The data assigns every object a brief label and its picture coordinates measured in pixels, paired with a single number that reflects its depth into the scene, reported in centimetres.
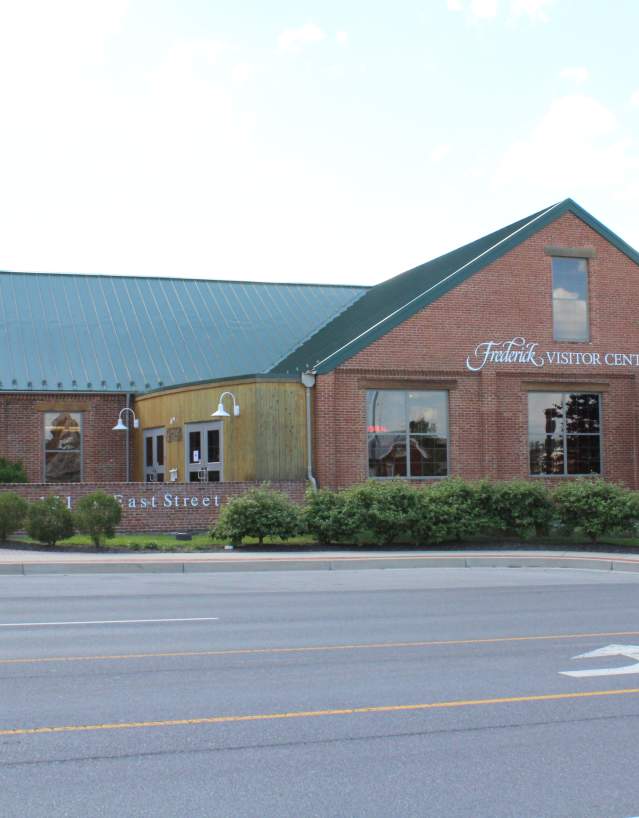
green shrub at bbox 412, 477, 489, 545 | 2378
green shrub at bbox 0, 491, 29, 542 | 2245
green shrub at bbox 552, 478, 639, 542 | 2447
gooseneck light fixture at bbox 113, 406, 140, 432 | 3065
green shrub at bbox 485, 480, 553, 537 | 2467
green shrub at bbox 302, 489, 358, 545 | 2322
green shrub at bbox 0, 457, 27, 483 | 2891
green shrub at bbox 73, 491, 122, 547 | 2197
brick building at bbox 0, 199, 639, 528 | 2709
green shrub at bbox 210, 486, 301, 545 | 2280
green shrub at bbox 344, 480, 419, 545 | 2334
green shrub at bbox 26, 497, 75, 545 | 2198
